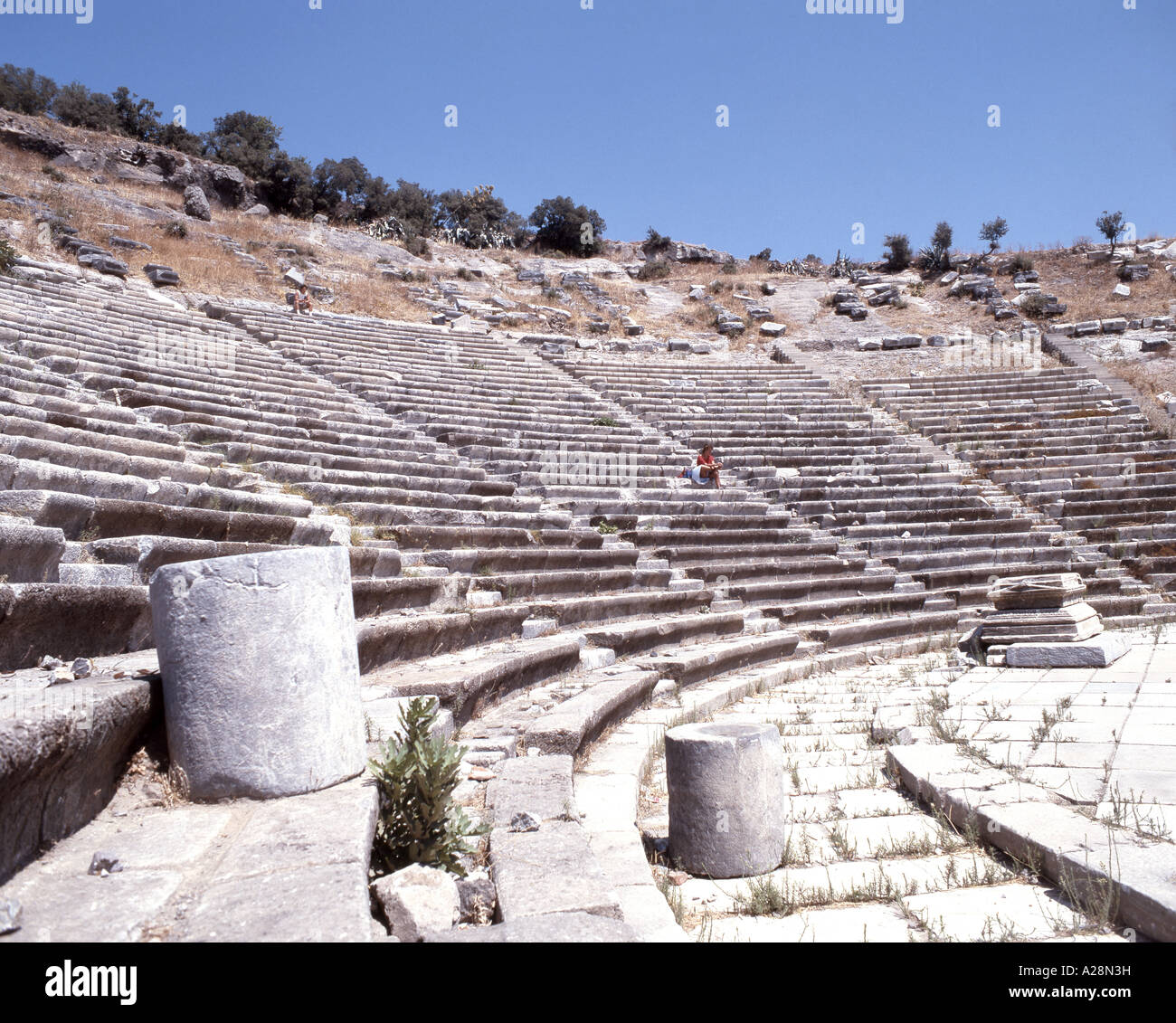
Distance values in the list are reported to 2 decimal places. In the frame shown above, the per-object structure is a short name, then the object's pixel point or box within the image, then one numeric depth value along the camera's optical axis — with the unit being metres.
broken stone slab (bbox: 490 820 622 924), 2.46
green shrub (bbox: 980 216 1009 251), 33.78
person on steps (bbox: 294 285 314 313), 19.45
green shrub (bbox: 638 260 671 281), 33.47
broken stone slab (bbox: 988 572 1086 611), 8.50
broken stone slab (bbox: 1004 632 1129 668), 7.80
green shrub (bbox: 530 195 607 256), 36.47
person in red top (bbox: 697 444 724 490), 12.66
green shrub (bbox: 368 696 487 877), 2.72
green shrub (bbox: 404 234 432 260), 30.18
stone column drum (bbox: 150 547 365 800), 2.74
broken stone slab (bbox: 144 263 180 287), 18.52
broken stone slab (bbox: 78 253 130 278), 17.78
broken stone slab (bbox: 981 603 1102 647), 8.26
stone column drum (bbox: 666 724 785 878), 3.44
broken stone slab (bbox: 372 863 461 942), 2.27
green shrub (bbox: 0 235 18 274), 13.18
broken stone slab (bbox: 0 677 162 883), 2.08
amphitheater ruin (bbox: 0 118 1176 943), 2.56
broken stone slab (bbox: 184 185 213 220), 27.28
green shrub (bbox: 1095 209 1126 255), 30.00
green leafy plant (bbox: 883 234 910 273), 32.25
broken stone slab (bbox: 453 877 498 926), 2.68
